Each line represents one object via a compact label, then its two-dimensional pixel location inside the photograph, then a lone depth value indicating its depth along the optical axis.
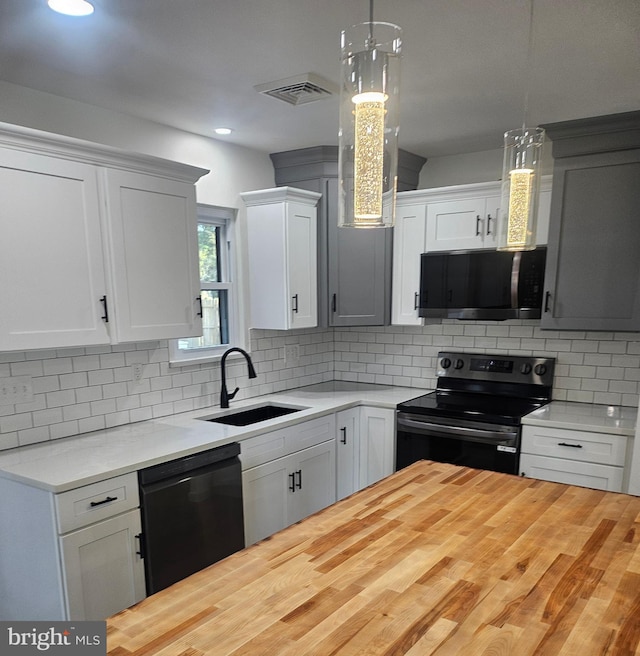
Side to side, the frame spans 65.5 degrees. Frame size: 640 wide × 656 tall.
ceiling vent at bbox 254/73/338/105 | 2.13
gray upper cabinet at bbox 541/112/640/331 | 2.65
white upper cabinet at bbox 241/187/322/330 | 3.23
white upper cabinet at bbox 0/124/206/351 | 1.96
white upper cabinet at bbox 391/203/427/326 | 3.39
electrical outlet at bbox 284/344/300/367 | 3.72
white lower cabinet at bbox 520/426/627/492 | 2.57
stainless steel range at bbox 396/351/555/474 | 2.87
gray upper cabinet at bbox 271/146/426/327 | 3.45
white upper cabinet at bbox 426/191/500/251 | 3.12
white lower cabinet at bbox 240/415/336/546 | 2.65
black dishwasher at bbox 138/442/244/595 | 2.14
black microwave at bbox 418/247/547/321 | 2.97
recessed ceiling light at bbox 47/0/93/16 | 1.54
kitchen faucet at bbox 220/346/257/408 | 3.06
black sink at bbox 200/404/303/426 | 3.14
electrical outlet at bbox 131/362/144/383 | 2.75
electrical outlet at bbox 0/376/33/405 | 2.23
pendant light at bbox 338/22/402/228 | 1.05
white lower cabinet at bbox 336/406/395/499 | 3.27
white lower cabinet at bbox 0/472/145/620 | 1.87
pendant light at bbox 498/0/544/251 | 1.43
